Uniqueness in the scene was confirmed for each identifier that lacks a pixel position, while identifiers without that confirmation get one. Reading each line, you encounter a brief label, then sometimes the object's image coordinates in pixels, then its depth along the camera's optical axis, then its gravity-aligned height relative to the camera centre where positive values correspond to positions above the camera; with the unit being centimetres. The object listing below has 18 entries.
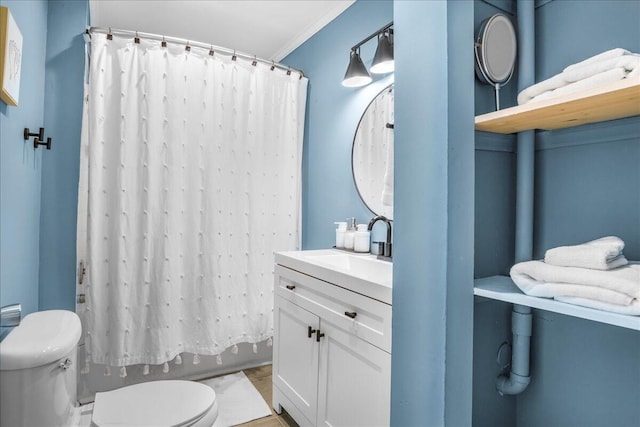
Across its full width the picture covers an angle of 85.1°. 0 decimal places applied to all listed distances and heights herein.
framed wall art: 99 +46
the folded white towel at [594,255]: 81 -9
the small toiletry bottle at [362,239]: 201 -15
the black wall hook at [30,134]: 138 +30
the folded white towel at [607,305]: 73 -20
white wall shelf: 74 -21
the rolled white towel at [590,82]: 79 +32
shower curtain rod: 197 +104
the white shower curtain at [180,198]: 198 +8
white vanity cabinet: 127 -61
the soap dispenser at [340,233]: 217 -13
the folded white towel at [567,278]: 75 -15
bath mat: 196 -116
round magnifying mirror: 105 +51
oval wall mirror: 195 +34
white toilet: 98 -58
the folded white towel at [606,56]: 82 +38
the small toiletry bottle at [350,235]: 211 -14
